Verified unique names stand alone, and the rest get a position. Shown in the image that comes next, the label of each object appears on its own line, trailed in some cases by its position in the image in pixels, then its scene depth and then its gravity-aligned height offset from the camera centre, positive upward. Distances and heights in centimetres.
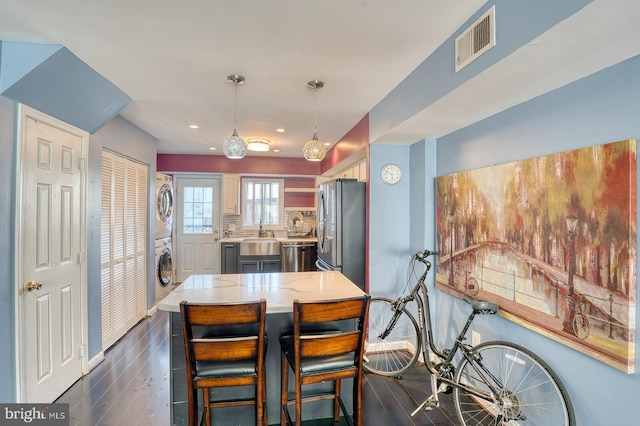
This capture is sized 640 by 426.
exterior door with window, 593 -25
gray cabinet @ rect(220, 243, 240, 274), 540 -79
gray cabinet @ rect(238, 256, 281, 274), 536 -89
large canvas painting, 136 -18
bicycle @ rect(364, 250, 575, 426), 175 -109
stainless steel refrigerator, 331 -16
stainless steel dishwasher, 536 -74
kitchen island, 189 -53
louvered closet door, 322 -37
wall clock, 322 +41
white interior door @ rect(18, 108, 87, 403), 208 -33
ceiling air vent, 146 +88
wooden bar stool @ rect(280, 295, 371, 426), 161 -74
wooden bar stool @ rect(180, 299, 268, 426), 154 -72
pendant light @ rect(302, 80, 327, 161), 269 +56
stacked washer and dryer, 461 -33
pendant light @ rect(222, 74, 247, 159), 258 +56
